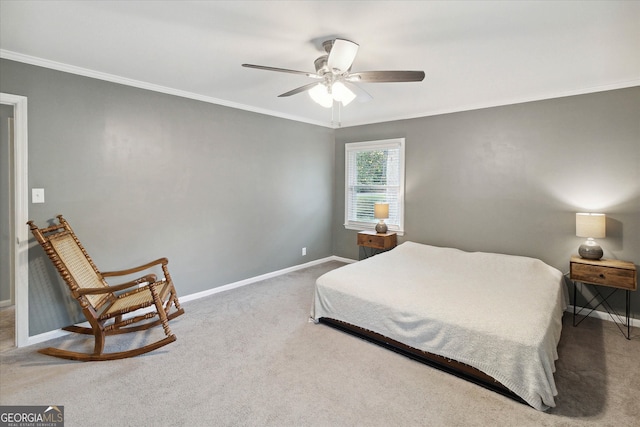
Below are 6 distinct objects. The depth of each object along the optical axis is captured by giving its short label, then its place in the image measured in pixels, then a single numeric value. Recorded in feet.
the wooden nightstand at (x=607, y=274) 9.12
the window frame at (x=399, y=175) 15.21
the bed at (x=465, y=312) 6.40
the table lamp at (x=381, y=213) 15.02
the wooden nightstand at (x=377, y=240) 14.82
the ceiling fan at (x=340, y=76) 6.64
